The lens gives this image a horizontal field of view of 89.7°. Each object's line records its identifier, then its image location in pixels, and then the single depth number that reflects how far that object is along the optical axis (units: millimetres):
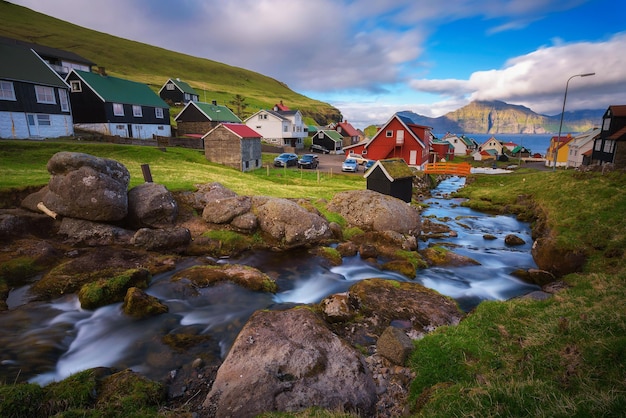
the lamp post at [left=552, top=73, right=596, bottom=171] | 31900
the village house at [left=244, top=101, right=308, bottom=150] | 79750
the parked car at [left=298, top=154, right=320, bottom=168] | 51125
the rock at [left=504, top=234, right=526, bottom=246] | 23469
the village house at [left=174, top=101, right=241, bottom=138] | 69562
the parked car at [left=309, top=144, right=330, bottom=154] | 83500
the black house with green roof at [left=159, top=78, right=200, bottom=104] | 102125
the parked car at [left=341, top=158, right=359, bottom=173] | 50094
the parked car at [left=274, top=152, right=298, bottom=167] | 52069
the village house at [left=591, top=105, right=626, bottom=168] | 44719
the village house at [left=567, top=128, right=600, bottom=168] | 60088
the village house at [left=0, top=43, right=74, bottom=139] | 39031
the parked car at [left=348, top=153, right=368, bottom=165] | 56956
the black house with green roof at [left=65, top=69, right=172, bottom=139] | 51906
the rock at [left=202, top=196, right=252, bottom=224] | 21484
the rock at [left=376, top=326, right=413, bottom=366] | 8781
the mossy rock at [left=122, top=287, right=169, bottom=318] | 12164
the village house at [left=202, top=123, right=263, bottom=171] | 42312
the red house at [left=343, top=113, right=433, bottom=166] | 52438
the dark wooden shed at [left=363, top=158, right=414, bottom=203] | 28000
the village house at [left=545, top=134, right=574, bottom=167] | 73125
